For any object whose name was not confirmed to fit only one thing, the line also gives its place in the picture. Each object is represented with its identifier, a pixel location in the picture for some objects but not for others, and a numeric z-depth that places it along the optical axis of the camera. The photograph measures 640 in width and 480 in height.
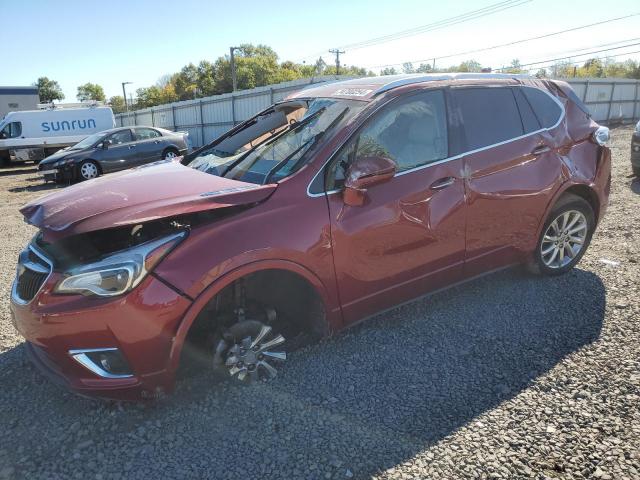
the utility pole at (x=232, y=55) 46.19
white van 19.69
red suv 2.43
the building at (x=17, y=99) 27.39
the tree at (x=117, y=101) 102.59
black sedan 13.12
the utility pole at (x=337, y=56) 64.56
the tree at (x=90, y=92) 102.47
